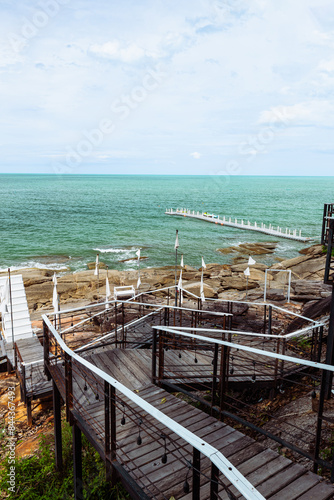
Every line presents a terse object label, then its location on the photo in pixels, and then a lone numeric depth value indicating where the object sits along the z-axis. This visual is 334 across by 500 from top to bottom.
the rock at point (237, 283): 23.03
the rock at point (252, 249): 37.91
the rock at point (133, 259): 34.62
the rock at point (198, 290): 19.02
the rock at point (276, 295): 16.92
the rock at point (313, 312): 10.21
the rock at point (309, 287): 16.91
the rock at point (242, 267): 29.10
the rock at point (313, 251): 32.27
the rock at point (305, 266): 26.28
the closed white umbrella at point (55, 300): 11.52
